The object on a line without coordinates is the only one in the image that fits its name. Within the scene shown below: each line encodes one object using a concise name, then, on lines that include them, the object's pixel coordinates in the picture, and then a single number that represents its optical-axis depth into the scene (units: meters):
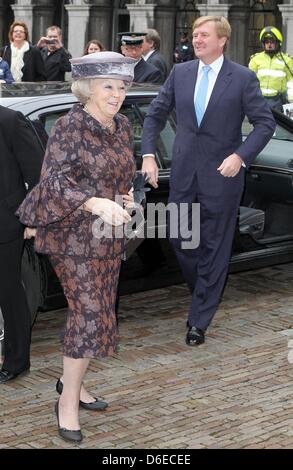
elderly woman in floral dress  4.73
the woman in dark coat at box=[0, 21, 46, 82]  13.48
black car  6.21
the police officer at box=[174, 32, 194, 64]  21.23
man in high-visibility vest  12.64
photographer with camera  13.90
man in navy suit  6.42
